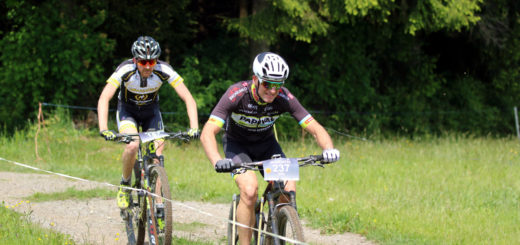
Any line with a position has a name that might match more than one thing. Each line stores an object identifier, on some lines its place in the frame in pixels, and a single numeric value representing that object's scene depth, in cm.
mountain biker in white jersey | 1307
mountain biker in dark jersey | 1001
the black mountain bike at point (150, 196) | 1170
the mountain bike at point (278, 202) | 932
